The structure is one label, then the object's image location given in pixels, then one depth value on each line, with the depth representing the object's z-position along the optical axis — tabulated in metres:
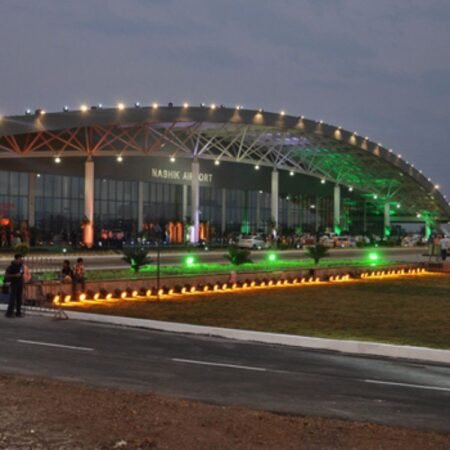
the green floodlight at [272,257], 43.68
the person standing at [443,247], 44.92
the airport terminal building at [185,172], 54.72
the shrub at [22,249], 31.86
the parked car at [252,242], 62.98
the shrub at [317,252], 40.78
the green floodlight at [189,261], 36.23
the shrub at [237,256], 35.66
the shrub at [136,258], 29.67
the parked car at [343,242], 74.31
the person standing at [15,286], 18.05
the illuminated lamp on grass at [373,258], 44.79
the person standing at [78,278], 21.94
